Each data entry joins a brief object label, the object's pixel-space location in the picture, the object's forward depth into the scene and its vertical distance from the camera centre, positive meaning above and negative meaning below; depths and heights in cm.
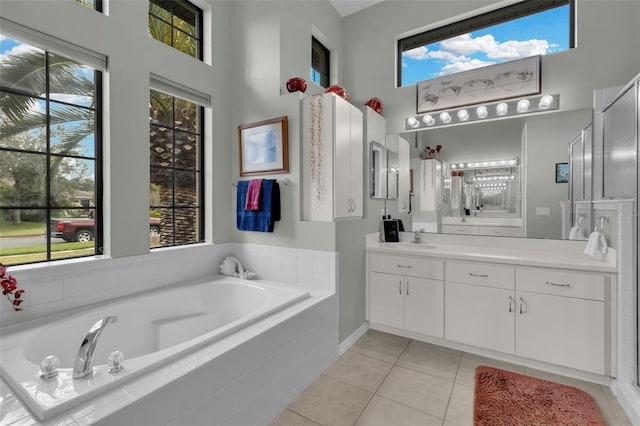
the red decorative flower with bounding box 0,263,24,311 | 142 -38
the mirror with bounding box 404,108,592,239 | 235 +31
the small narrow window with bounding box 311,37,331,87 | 319 +170
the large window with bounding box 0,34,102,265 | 168 +35
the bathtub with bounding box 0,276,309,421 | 104 -66
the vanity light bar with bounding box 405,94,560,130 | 241 +91
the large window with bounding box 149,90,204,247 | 251 +36
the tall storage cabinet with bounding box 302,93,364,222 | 228 +44
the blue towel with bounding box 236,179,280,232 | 247 -1
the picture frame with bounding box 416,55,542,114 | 247 +116
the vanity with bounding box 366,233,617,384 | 188 -68
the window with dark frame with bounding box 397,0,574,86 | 242 +159
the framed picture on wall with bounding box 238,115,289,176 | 244 +57
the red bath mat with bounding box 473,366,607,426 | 162 -118
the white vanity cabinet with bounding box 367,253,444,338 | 238 -73
